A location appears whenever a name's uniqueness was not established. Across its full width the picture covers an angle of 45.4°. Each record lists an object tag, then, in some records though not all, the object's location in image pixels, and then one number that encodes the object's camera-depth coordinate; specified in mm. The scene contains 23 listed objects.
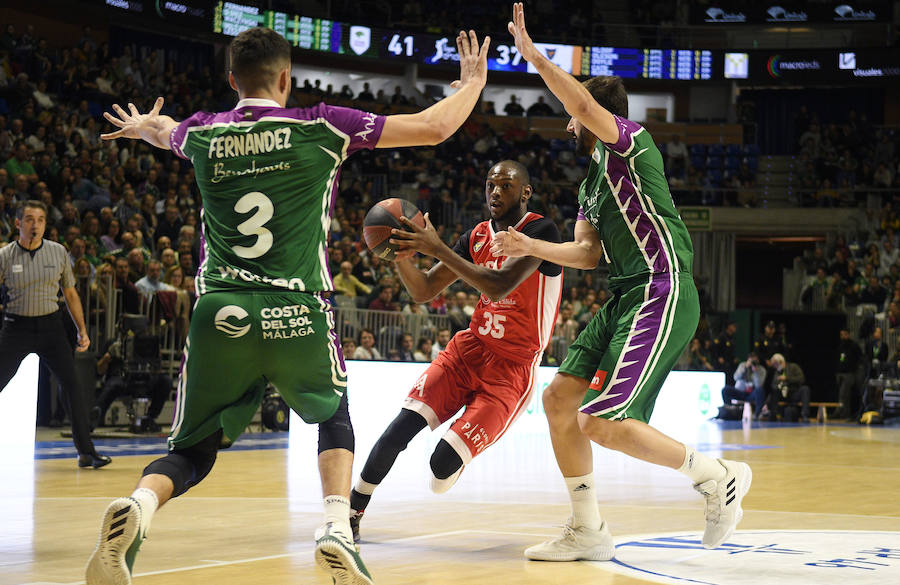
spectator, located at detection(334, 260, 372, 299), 15875
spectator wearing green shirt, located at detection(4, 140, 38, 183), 15109
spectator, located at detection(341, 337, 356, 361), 13734
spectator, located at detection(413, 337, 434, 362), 14914
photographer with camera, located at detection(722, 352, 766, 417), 20562
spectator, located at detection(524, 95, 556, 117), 31797
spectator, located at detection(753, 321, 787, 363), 21938
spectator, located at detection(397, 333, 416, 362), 14680
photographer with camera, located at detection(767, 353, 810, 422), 20766
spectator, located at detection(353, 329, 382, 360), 13961
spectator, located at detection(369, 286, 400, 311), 15476
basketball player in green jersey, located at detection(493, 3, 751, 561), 4660
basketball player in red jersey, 5215
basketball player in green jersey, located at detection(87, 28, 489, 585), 3576
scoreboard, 25469
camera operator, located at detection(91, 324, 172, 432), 11727
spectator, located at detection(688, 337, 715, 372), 20672
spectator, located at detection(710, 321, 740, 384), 22188
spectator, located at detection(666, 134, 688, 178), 29791
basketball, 4809
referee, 8148
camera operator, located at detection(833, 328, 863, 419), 21453
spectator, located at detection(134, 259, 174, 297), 12539
